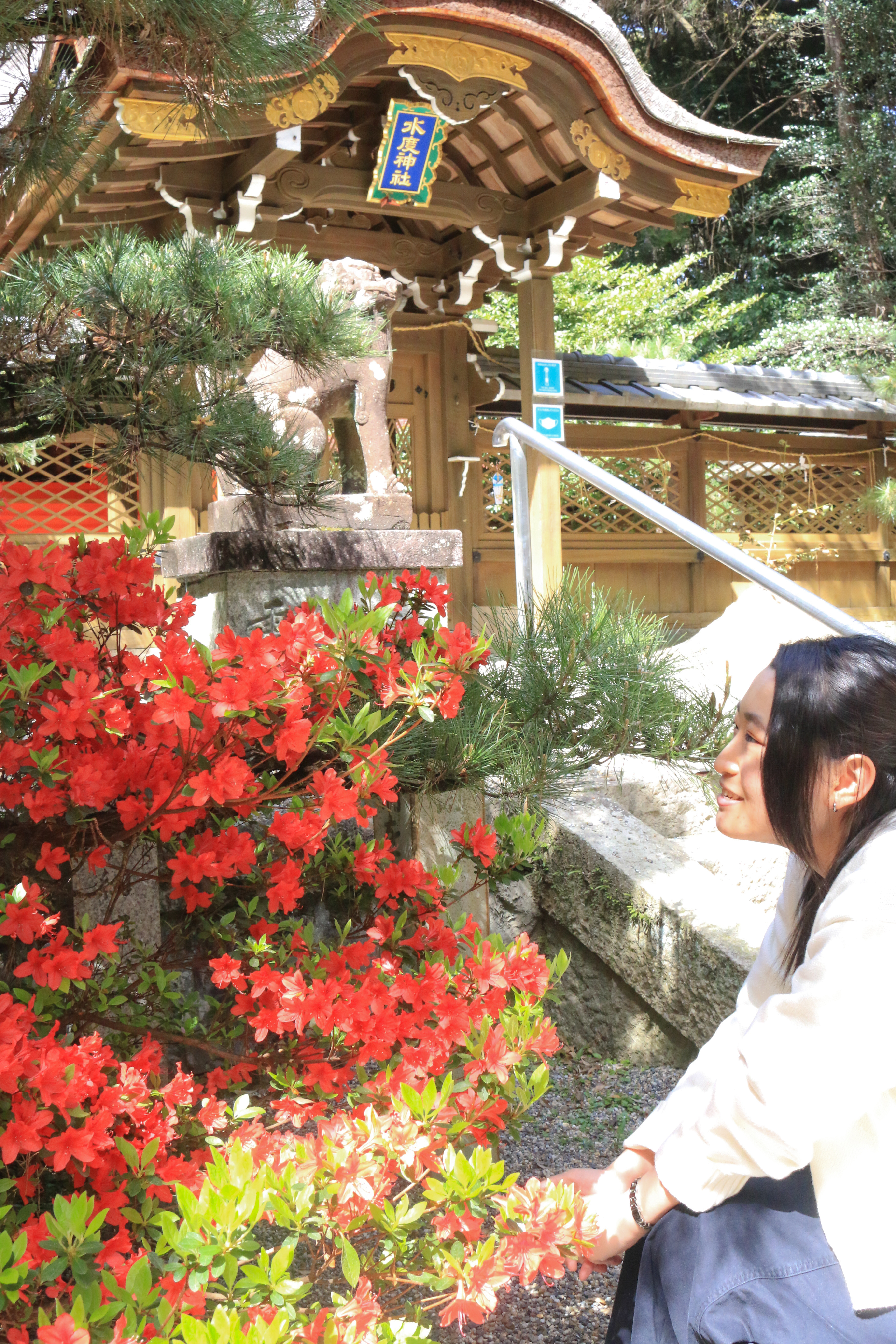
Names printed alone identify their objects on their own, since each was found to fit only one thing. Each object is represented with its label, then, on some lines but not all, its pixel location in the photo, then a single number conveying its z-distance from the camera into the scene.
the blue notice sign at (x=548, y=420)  6.29
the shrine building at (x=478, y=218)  4.97
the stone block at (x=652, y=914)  2.43
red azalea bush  1.20
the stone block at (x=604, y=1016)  2.63
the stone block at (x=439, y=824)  2.11
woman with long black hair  1.13
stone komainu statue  2.82
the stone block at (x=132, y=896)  1.87
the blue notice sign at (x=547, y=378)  6.23
